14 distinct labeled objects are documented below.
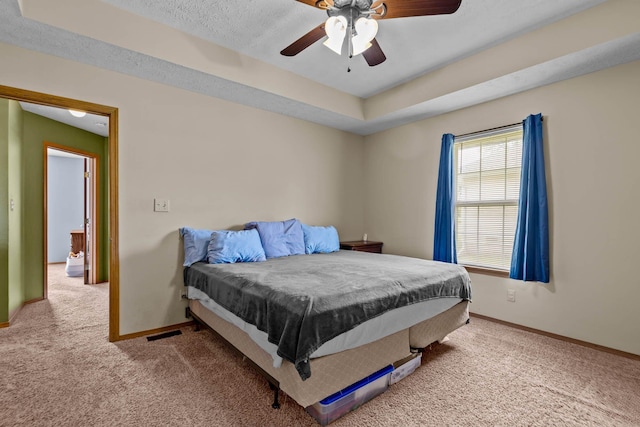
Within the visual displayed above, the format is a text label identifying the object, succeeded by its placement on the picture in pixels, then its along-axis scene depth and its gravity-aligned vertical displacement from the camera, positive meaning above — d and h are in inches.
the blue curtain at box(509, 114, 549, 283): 111.1 -0.7
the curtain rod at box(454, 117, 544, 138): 121.9 +35.6
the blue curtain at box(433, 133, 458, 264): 138.9 +0.7
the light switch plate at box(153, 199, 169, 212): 112.7 +1.6
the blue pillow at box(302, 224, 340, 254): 141.8 -14.3
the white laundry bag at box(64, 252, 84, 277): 198.7 -38.4
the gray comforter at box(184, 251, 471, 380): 60.8 -20.6
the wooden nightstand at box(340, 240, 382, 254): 158.9 -19.2
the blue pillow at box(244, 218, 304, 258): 125.5 -11.8
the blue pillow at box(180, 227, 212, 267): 112.0 -13.5
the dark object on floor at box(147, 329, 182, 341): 105.9 -45.8
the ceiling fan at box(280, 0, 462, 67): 68.8 +47.6
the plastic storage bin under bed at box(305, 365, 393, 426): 63.3 -42.5
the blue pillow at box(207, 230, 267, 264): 107.8 -14.2
